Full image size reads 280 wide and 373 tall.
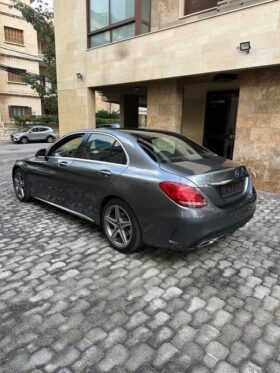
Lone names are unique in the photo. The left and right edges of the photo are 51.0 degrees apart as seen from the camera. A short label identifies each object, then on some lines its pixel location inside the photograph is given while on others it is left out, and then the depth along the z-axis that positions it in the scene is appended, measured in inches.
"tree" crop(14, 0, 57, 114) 821.2
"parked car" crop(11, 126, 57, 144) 917.6
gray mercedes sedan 114.9
